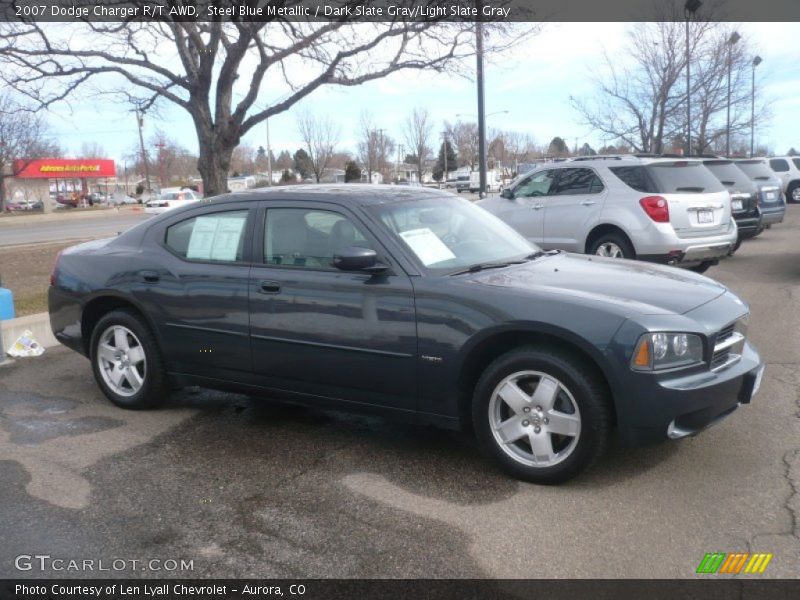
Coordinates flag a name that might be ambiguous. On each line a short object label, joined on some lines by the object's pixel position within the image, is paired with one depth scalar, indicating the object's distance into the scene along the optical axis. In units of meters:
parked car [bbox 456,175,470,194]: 51.53
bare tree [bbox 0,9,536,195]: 11.79
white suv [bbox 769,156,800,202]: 28.31
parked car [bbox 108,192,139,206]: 69.50
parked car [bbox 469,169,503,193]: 51.66
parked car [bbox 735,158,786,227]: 15.98
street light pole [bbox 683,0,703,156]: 21.34
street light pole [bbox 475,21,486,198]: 12.34
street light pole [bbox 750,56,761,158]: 30.62
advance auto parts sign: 67.62
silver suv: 9.33
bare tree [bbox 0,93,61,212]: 49.53
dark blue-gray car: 3.76
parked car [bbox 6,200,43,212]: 64.64
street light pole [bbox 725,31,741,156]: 23.64
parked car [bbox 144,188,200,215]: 36.47
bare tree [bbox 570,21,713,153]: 23.20
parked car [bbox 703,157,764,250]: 13.51
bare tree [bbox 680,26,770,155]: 24.27
